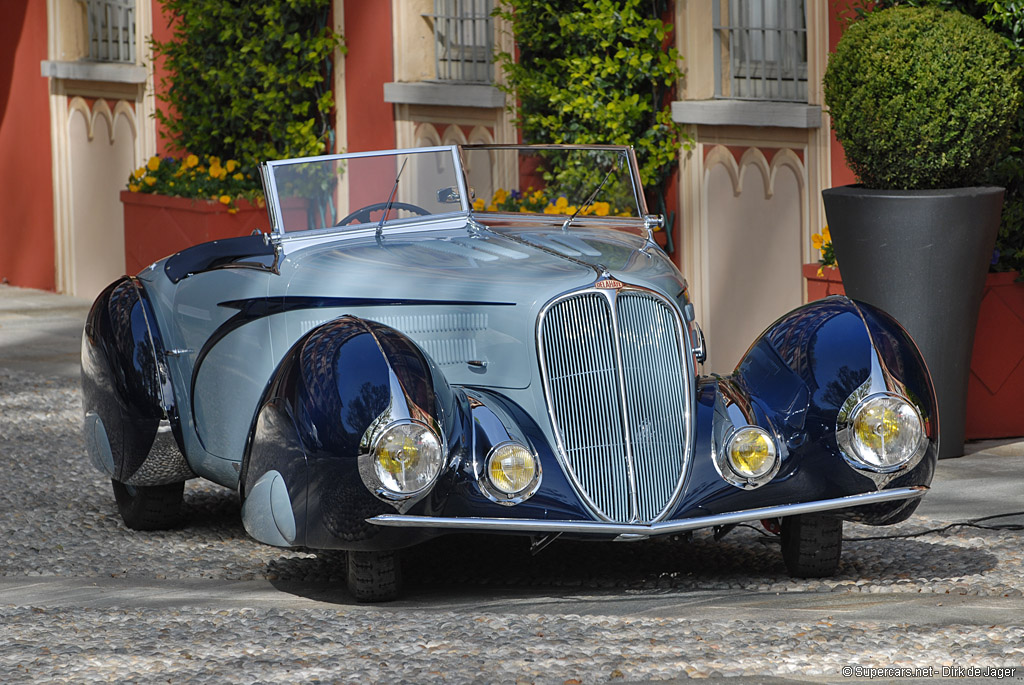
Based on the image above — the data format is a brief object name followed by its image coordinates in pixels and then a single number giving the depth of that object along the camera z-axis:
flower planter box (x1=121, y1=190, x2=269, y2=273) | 23.44
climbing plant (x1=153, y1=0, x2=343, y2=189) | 23.92
